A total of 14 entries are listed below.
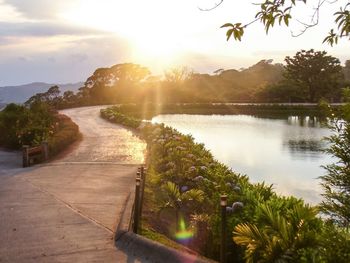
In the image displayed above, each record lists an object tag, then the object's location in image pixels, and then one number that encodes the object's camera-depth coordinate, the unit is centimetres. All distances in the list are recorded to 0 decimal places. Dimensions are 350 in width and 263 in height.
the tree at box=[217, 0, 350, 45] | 385
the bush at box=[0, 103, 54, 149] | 2151
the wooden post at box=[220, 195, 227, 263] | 641
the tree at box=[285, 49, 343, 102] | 6297
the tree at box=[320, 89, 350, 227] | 602
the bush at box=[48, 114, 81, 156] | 1955
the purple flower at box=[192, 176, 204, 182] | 1130
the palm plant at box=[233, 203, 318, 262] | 600
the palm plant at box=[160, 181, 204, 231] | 1010
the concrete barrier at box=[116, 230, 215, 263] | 674
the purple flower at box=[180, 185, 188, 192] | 1112
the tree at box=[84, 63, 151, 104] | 6912
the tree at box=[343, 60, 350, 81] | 10904
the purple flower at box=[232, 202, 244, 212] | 807
